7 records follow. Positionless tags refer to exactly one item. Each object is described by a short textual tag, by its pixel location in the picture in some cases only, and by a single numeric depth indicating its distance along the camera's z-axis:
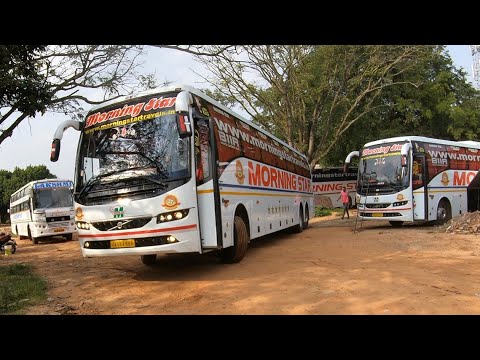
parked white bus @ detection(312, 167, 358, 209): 32.06
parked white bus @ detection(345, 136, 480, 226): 14.75
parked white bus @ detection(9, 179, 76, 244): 20.17
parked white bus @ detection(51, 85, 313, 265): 7.06
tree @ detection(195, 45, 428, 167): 23.66
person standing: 23.08
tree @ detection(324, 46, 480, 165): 25.98
